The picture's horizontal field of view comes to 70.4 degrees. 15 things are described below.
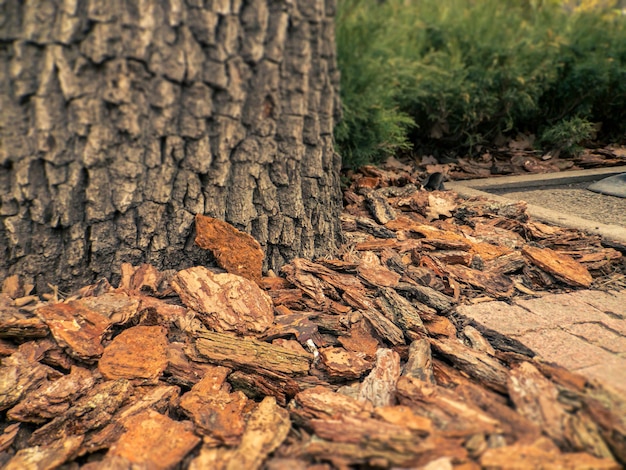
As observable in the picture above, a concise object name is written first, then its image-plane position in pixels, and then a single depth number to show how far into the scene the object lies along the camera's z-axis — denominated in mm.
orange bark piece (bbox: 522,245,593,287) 668
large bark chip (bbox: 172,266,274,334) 544
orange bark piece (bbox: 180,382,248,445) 417
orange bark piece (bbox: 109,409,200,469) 399
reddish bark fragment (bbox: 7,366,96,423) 457
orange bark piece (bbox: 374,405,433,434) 384
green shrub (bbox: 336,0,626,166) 1159
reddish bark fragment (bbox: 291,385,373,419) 422
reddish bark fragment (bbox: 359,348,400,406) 447
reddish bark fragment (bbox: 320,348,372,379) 502
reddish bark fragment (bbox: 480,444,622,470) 336
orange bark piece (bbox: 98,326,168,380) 491
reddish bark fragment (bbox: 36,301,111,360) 497
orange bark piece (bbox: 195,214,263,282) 606
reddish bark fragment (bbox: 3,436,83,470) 408
